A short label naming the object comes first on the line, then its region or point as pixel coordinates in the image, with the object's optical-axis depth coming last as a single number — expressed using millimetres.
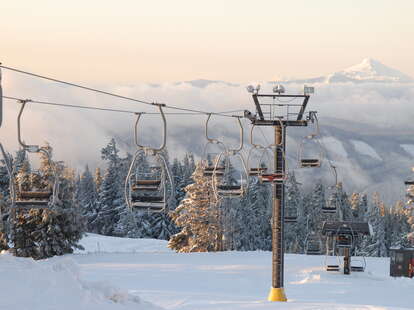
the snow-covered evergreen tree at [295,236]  86250
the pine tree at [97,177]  112494
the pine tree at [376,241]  91938
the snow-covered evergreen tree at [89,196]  93062
